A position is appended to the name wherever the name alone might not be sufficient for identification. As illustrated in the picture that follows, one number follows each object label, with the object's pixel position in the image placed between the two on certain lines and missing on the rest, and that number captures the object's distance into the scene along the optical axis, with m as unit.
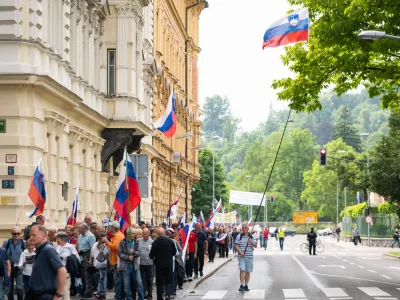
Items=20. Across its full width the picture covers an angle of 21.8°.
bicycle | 62.50
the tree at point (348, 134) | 186.88
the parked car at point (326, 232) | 138.75
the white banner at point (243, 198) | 87.50
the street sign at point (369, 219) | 75.03
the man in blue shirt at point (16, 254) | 20.55
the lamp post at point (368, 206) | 80.75
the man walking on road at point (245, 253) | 27.78
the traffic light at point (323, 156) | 61.80
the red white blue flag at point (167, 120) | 36.91
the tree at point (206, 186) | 105.26
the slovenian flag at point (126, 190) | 24.03
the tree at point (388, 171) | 59.63
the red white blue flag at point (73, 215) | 26.47
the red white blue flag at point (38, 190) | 22.09
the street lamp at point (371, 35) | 26.14
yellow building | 53.00
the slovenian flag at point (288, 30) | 29.23
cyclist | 58.53
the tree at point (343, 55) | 28.86
